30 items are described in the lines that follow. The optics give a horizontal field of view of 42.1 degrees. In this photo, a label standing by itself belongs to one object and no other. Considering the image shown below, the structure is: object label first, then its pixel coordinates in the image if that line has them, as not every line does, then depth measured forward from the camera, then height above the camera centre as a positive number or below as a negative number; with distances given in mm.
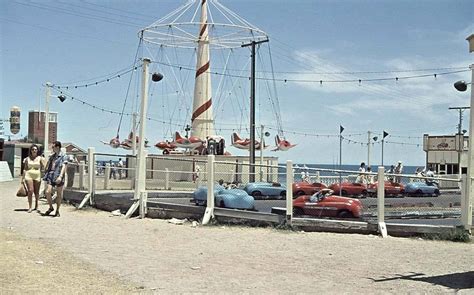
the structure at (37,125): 47750 +1501
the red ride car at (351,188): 18906 -1212
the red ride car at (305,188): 17956 -1166
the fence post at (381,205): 12914 -1159
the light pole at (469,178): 12430 -526
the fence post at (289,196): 13281 -1022
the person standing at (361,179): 18475 -913
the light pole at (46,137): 24091 +270
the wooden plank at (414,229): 12684 -1615
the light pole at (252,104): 33344 +2424
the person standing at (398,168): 37412 -1046
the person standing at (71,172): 18328 -830
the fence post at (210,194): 13984 -1075
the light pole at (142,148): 15352 -60
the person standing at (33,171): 14945 -669
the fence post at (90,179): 16984 -958
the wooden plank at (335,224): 13117 -1608
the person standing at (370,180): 18856 -921
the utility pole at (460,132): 45438 +1644
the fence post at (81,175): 17769 -884
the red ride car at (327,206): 13719 -1277
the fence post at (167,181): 23161 -1345
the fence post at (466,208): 12504 -1132
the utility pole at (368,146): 38319 +228
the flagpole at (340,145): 27898 +188
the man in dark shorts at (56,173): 14398 -689
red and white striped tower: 41125 +3874
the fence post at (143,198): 15267 -1309
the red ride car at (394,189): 22644 -1423
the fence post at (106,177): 20092 -1072
